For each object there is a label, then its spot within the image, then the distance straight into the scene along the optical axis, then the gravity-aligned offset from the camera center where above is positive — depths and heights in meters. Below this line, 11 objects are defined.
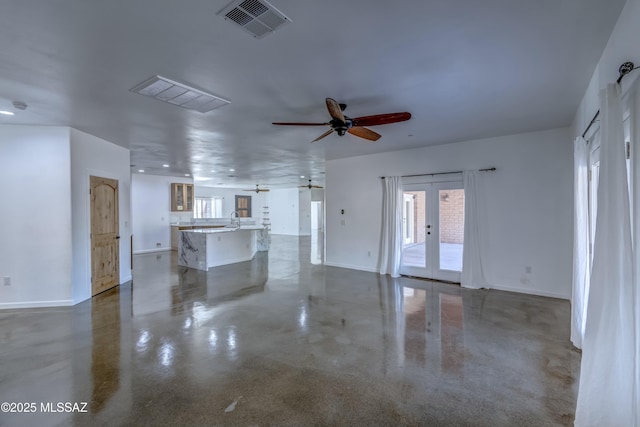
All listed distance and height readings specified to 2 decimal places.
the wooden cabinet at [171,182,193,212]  10.84 +0.46
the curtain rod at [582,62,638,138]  1.72 +0.80
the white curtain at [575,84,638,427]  1.68 -0.57
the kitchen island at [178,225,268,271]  7.32 -0.96
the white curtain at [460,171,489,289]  5.45 -0.52
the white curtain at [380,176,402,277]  6.41 -0.37
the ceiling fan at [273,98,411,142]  3.03 +0.97
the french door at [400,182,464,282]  5.81 -0.44
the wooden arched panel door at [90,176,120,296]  5.16 -0.45
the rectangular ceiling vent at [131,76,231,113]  2.96 +1.23
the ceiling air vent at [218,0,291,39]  1.86 +1.26
